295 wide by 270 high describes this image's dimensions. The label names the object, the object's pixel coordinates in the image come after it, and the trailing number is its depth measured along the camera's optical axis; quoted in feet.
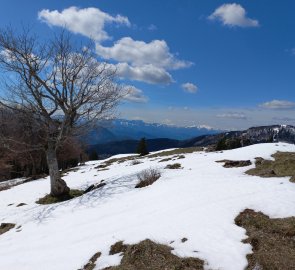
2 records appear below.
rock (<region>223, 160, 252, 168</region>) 68.46
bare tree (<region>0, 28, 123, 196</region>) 69.82
